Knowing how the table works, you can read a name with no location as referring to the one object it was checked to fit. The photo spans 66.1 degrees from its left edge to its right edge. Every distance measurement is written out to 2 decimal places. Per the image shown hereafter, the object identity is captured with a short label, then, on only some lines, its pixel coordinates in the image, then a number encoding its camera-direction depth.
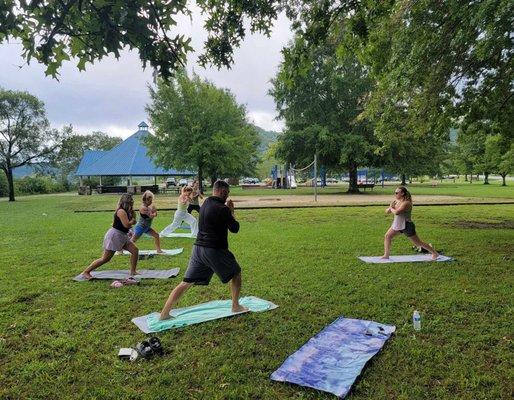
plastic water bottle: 4.46
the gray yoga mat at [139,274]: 6.84
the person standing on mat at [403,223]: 7.90
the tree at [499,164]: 41.53
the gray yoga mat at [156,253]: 8.84
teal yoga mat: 4.68
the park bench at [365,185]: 40.20
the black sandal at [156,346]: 3.98
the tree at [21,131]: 34.38
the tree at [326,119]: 32.22
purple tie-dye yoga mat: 3.45
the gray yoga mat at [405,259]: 7.86
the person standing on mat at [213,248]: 4.70
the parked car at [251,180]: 79.00
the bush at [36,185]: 51.11
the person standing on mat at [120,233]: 6.46
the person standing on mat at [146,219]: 8.23
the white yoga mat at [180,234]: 11.42
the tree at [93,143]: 70.95
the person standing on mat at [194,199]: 11.67
